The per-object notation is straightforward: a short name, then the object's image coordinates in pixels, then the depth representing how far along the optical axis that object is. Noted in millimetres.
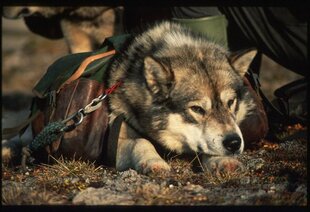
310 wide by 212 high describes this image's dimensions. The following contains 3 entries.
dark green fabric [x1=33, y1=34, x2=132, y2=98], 8070
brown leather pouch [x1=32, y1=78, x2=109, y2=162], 7664
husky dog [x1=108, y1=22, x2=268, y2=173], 6984
